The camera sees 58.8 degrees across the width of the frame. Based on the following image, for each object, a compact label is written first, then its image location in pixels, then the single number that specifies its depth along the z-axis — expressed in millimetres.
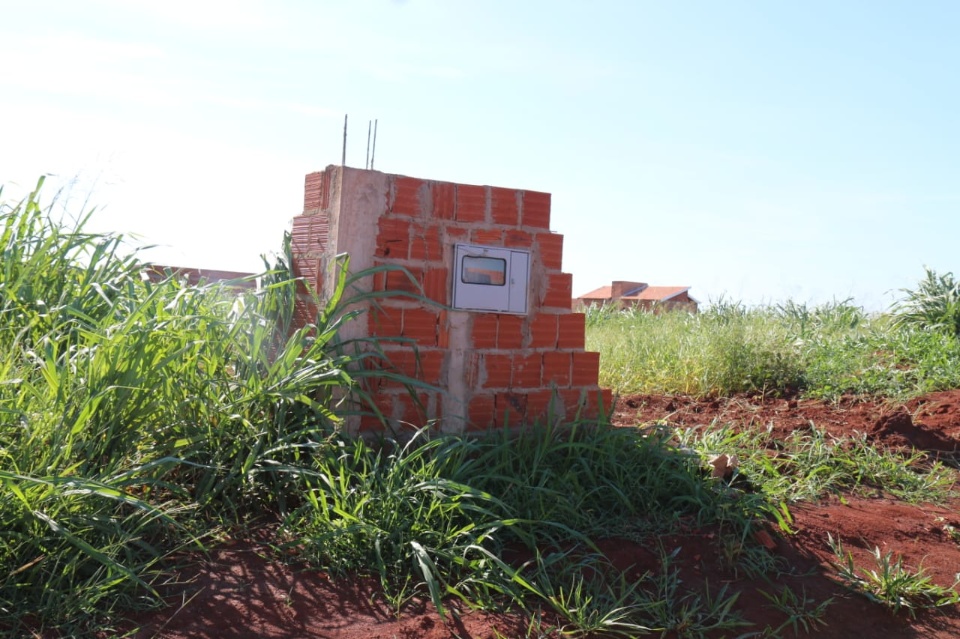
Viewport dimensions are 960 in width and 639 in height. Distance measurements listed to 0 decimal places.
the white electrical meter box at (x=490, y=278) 3861
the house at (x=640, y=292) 37000
